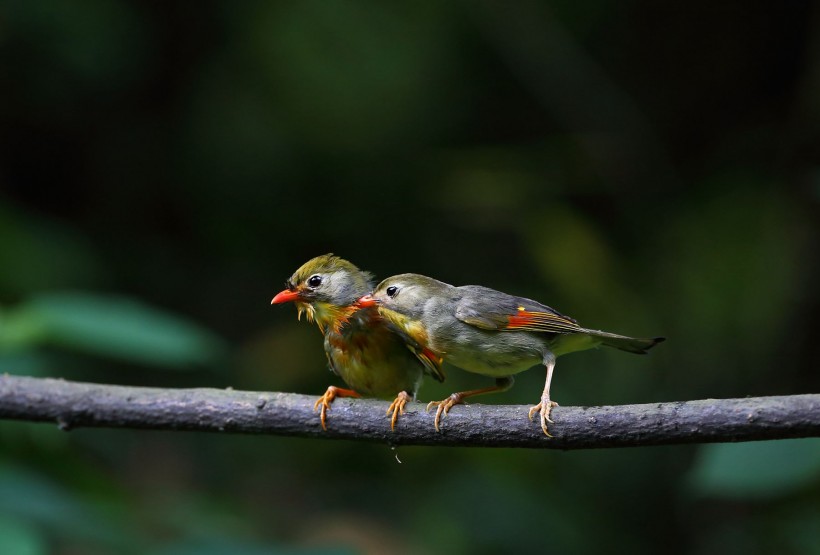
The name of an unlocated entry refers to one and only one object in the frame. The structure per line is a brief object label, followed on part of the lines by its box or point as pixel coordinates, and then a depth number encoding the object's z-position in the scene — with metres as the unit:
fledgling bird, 7.44
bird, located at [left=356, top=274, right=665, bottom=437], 6.70
